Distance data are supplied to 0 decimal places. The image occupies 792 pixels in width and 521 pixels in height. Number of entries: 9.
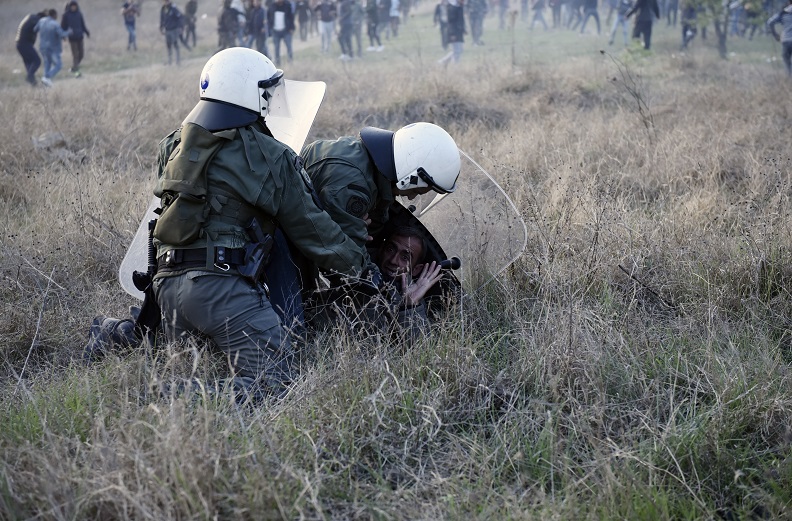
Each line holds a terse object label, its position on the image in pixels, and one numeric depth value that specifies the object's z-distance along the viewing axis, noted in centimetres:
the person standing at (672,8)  2485
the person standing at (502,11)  2831
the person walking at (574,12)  2618
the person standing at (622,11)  2106
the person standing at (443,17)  2038
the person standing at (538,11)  2688
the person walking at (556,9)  2694
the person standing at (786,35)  1299
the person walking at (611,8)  2655
